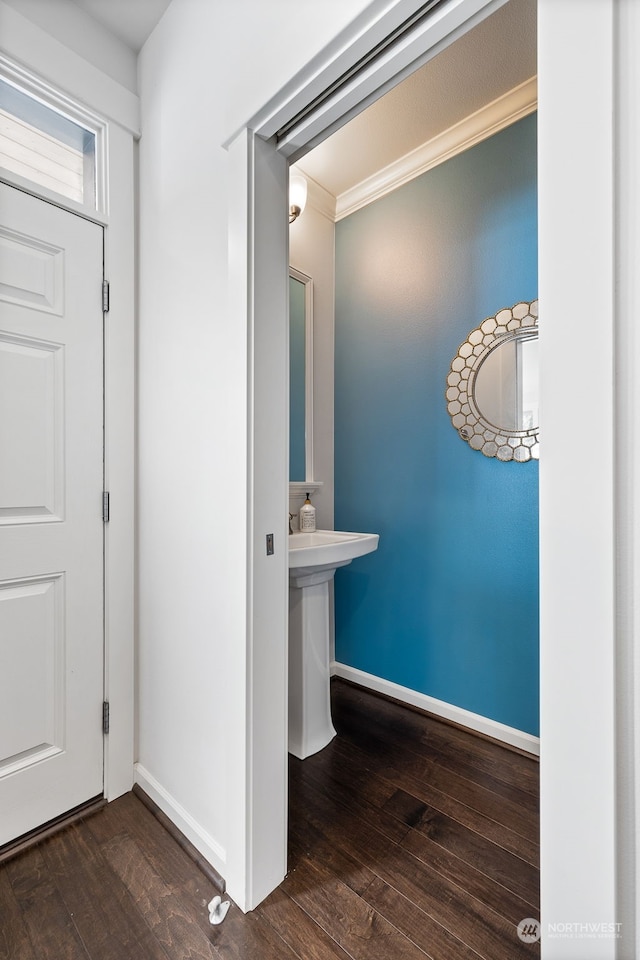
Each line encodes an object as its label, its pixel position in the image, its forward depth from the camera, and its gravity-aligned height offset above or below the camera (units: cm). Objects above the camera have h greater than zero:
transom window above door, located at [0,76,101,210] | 139 +114
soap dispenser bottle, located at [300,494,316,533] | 233 -19
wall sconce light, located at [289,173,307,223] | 196 +130
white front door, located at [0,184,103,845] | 136 -10
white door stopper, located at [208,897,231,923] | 113 -113
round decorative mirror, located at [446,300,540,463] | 187 +43
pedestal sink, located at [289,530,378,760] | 186 -75
